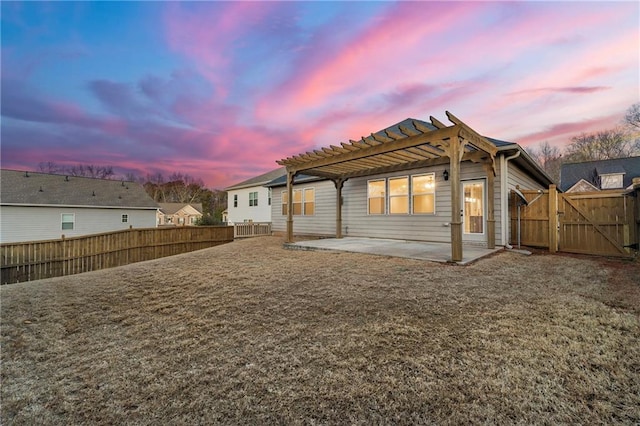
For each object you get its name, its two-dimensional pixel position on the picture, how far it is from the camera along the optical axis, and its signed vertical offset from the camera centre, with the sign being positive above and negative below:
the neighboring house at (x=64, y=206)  16.16 +0.81
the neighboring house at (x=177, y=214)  41.34 +0.46
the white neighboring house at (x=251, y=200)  20.43 +1.30
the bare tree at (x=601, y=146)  25.79 +6.74
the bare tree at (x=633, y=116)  21.58 +7.80
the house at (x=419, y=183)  6.27 +1.07
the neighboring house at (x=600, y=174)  22.27 +3.21
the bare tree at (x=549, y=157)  32.26 +7.08
